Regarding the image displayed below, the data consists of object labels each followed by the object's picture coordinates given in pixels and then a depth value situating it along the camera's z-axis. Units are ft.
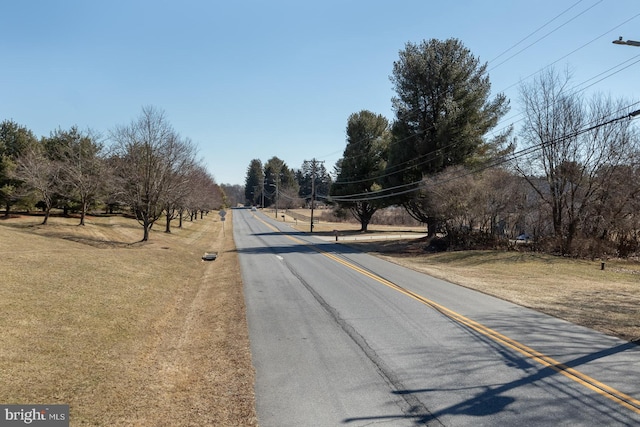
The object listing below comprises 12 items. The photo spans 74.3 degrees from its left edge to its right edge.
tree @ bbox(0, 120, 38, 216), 119.96
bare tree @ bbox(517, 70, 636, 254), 84.33
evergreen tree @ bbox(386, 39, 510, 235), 113.09
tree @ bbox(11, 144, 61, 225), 110.01
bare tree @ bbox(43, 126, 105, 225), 118.52
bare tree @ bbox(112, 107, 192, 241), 94.58
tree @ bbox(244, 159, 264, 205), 580.18
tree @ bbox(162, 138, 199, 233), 101.04
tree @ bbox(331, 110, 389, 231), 185.88
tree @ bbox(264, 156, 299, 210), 482.28
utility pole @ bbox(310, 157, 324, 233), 207.71
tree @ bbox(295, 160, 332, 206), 560.61
